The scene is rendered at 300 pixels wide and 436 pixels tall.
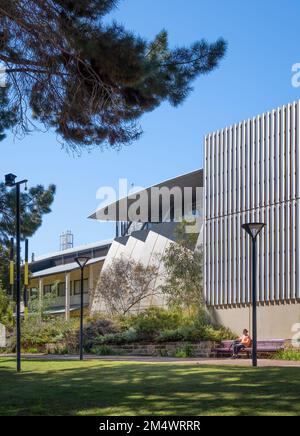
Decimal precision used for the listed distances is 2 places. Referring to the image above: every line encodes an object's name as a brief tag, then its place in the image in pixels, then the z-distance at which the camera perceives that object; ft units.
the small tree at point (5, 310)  137.90
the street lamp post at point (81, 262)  91.12
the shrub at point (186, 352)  101.19
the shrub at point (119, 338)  114.38
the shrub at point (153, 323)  114.52
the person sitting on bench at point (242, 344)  95.50
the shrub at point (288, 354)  89.14
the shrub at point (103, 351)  110.11
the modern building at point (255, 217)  101.60
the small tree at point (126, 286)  148.36
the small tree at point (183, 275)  131.54
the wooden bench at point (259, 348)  96.22
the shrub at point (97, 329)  118.46
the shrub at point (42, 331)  128.36
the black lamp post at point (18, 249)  72.64
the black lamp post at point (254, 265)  67.03
